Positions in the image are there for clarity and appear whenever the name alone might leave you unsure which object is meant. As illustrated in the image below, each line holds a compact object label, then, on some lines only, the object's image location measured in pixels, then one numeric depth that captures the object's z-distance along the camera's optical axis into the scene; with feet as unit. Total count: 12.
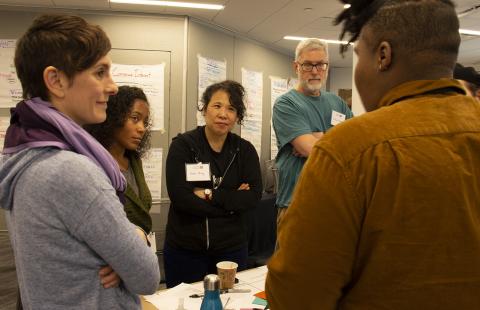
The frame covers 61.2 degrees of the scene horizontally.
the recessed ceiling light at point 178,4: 13.75
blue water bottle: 4.52
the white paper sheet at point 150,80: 14.92
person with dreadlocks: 2.31
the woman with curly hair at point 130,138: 5.72
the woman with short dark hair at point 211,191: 7.00
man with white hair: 6.98
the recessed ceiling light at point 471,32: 17.19
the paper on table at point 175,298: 5.01
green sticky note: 5.11
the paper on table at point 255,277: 5.78
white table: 5.02
